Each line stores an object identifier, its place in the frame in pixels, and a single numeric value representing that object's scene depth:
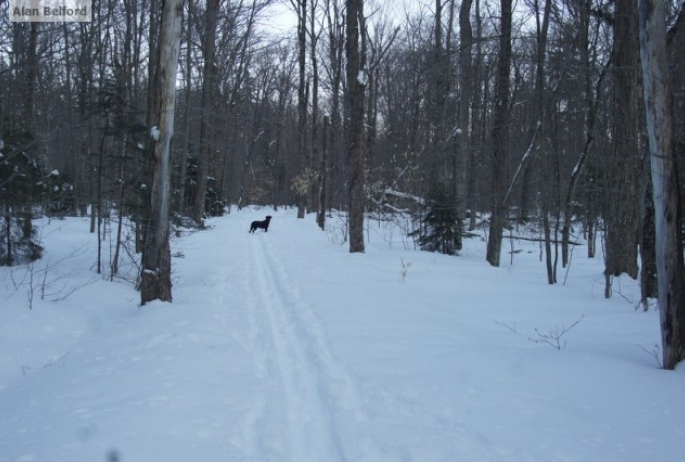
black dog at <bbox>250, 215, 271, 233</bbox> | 21.41
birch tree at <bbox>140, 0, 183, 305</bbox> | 6.80
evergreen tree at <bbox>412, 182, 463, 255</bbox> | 13.98
